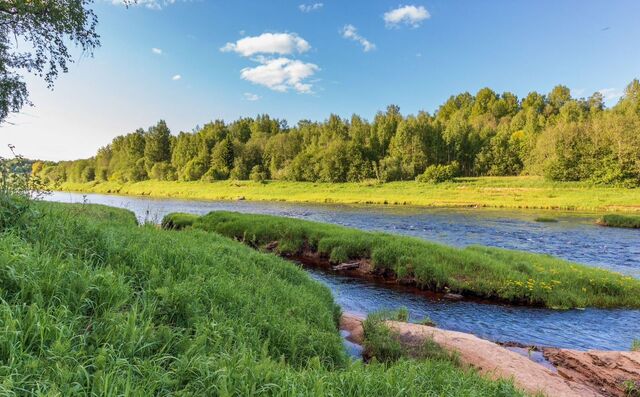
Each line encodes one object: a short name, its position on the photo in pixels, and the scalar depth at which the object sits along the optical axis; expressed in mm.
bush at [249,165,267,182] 103644
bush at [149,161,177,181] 120812
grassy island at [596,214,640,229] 35031
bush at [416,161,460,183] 82250
